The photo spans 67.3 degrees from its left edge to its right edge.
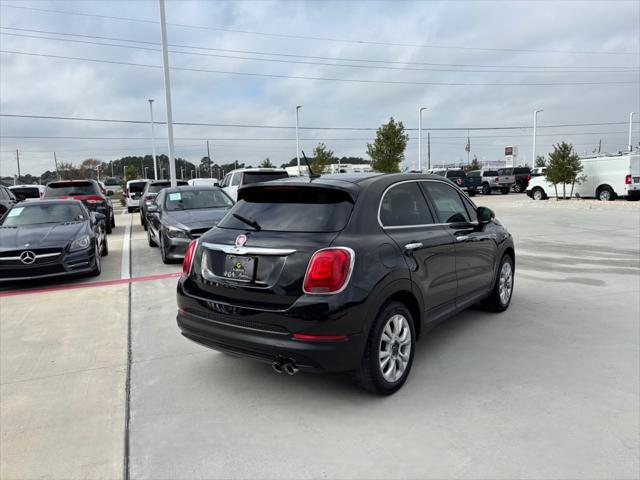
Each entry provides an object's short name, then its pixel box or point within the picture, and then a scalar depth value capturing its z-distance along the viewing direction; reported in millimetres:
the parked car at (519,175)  37125
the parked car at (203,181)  24247
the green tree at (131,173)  72869
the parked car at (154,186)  18509
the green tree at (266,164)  48419
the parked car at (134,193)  23000
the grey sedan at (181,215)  9055
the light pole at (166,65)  20156
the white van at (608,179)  23125
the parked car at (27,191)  21869
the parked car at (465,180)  34906
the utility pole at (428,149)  81000
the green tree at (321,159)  40219
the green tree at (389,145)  33812
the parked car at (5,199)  13492
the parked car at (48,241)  7266
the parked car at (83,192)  14702
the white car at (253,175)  14484
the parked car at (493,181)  36250
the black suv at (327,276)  3283
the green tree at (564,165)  24453
